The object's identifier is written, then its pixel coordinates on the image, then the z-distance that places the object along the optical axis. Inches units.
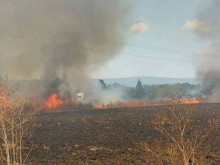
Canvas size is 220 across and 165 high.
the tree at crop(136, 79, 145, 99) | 6098.4
